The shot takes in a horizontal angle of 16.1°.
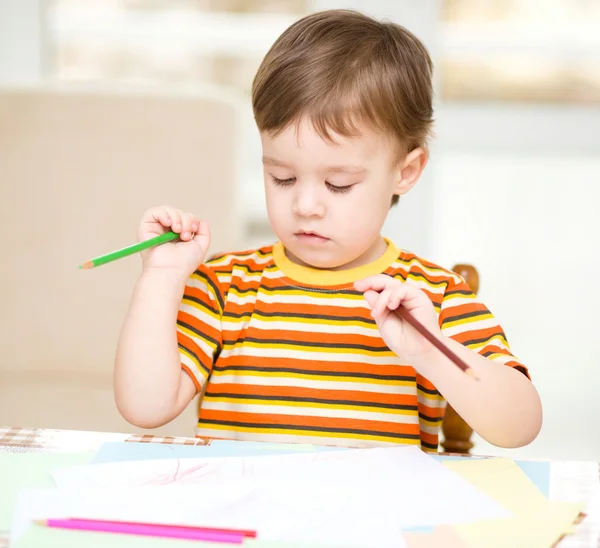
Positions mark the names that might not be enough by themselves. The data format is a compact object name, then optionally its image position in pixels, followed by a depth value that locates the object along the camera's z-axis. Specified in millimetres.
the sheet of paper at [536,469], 1389
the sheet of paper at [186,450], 1416
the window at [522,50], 2678
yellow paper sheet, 1316
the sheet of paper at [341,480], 1341
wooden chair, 1685
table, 1374
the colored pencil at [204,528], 1308
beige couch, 2002
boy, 1525
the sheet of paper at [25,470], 1352
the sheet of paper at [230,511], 1312
